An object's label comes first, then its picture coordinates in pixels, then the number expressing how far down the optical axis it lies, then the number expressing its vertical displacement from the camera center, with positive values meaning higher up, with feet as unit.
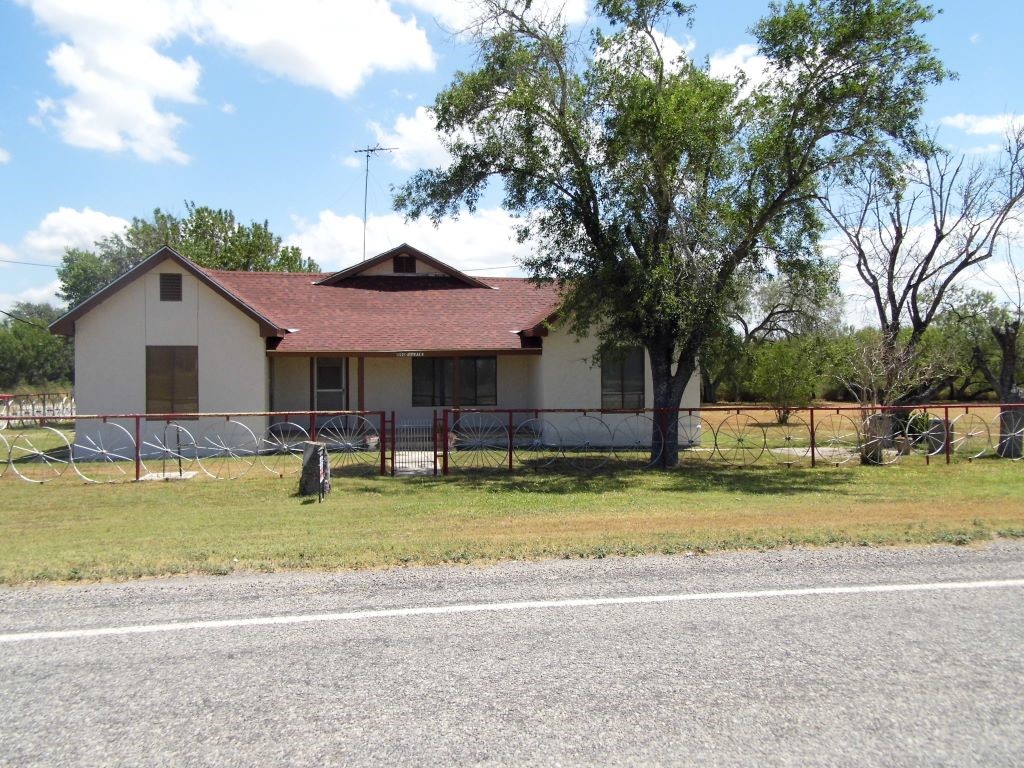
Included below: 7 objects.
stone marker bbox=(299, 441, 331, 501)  41.47 -4.08
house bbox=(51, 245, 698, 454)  63.52 +4.29
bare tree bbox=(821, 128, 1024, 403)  67.87 +11.65
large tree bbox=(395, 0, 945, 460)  49.14 +16.32
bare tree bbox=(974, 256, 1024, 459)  59.41 +0.39
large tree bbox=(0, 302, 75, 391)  207.00 +11.07
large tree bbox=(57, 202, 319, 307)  135.13 +28.78
